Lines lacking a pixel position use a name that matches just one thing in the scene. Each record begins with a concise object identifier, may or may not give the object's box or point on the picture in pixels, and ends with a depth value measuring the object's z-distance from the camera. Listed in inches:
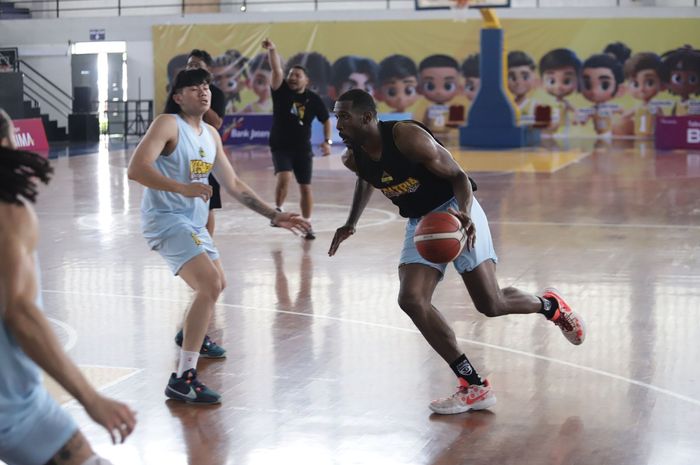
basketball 215.8
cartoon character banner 1200.8
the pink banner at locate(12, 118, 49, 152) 1015.6
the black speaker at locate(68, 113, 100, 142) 1228.5
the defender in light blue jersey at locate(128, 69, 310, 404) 229.9
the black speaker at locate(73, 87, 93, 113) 1294.3
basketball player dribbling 214.4
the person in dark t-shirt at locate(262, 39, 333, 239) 478.3
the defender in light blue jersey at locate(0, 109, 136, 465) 114.9
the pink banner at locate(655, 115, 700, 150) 1002.7
